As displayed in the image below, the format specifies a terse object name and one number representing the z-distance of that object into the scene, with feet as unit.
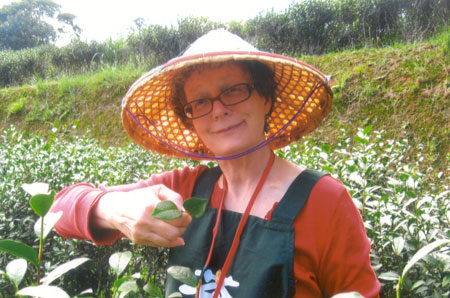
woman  3.32
